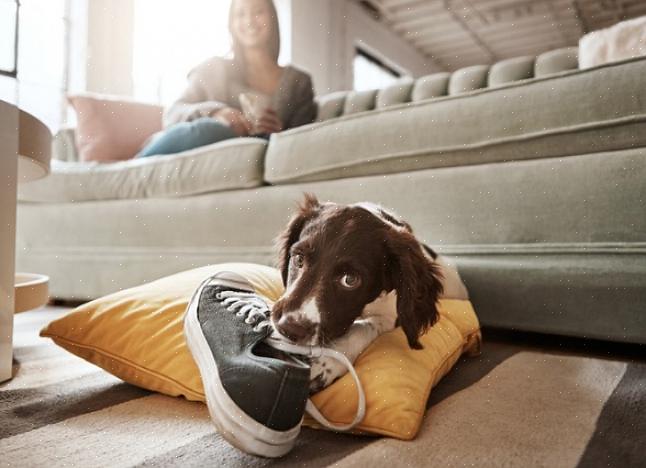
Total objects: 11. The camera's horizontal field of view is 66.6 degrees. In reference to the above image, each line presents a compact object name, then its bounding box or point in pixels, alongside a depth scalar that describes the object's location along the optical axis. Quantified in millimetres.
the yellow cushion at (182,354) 880
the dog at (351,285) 981
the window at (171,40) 4965
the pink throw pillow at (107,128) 3125
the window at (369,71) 7465
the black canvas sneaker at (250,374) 728
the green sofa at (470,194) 1457
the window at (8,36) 4164
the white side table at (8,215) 1087
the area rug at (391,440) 754
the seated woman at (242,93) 2652
